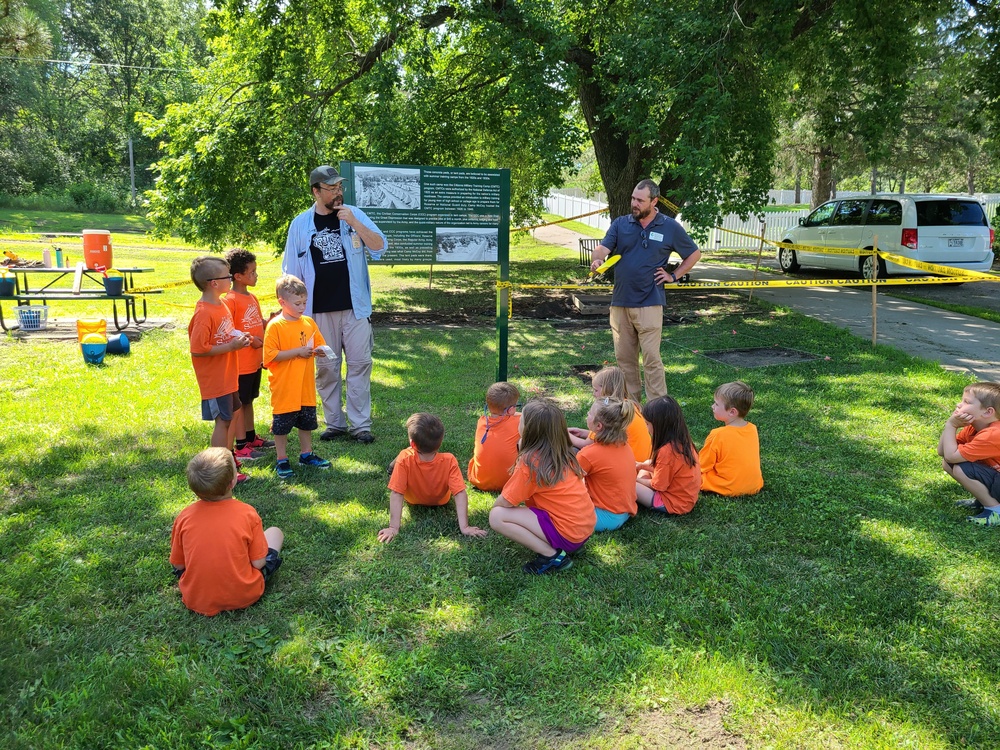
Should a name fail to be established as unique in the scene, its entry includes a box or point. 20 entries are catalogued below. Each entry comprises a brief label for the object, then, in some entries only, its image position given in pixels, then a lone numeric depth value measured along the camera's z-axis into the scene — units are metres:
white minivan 13.92
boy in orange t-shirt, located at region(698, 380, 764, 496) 4.76
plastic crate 9.83
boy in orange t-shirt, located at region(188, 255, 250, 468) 4.72
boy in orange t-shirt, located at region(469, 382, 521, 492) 4.66
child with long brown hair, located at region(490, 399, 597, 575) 3.88
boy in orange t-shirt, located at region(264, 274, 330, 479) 5.09
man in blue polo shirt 6.15
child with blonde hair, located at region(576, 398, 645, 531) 4.22
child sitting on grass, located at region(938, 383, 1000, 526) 4.52
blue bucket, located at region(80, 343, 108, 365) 8.25
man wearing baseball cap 5.58
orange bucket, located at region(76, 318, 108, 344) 8.78
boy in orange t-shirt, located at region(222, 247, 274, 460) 5.27
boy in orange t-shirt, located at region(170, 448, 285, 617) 3.44
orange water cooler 11.93
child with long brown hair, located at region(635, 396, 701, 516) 4.57
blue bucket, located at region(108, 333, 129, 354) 8.77
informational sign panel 8.05
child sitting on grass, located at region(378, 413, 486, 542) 4.29
